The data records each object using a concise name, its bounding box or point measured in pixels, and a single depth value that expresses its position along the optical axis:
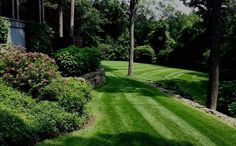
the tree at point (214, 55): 14.18
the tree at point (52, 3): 39.34
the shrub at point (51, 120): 8.09
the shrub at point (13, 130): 6.95
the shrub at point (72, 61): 15.41
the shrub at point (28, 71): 10.06
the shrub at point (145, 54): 51.97
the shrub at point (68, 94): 9.34
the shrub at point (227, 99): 15.27
